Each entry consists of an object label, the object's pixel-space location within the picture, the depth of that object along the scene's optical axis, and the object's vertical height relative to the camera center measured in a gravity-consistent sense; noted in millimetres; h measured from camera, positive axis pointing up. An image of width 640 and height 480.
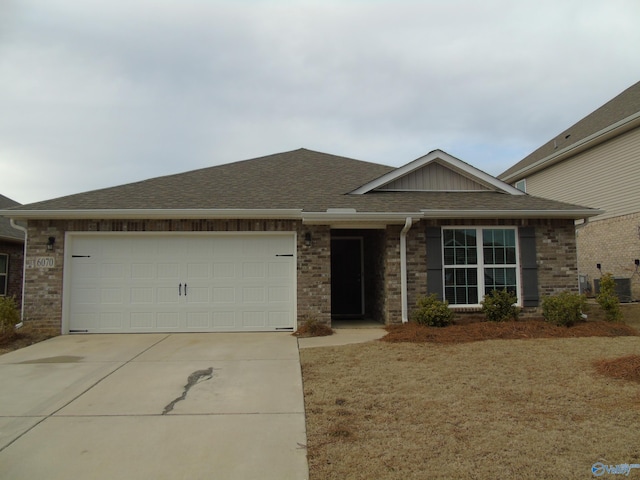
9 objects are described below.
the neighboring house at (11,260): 13438 +357
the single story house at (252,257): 9453 +316
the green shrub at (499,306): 9367 -735
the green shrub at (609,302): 9516 -652
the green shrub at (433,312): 9055 -853
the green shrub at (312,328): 9070 -1199
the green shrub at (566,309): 9000 -764
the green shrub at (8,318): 8453 -926
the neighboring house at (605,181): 14672 +3453
